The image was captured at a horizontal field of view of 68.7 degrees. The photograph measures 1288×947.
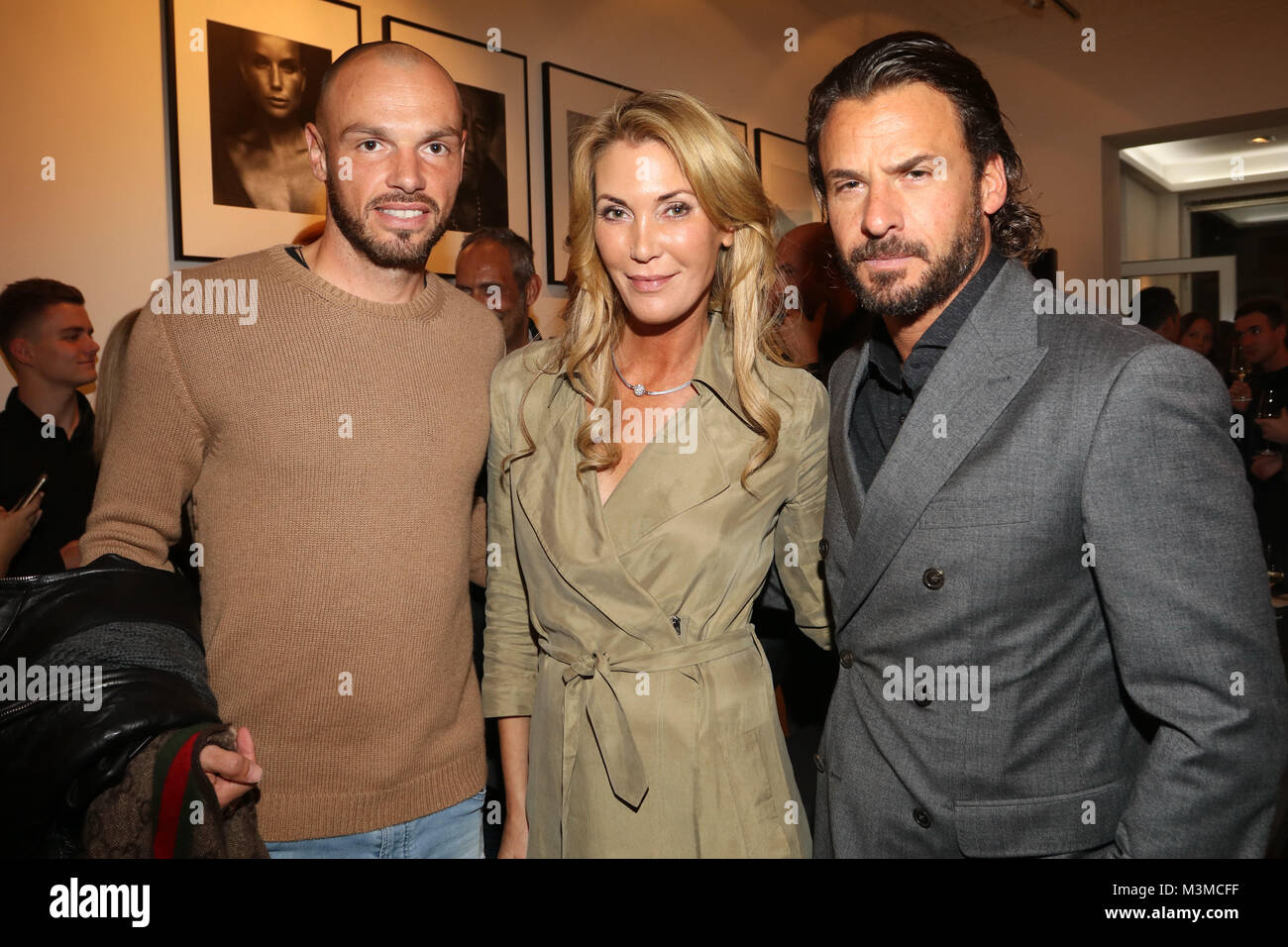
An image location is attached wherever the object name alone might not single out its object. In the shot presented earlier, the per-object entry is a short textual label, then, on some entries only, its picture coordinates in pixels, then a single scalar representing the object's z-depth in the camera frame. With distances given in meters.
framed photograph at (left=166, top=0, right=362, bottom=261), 3.42
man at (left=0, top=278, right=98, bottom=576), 2.99
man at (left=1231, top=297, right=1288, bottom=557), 3.88
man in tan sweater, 1.77
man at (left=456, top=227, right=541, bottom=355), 3.63
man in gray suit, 1.32
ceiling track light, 7.46
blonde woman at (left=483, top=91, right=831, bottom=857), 1.80
